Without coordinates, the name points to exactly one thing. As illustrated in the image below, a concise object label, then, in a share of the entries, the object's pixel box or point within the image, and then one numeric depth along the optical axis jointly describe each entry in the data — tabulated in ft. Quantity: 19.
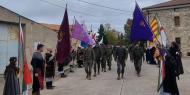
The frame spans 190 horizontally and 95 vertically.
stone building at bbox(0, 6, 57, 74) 37.99
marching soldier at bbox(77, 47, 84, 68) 43.49
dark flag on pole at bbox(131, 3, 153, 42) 22.57
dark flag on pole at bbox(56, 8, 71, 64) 21.66
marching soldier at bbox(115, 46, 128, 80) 30.82
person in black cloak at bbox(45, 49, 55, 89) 24.42
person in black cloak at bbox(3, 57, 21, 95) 17.29
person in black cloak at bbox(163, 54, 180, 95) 17.65
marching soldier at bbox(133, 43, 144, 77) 32.86
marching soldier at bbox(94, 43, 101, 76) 34.80
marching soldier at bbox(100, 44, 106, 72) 36.45
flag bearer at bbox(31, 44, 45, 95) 19.01
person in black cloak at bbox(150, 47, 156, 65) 46.39
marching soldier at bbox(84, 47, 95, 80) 30.84
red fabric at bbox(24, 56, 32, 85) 16.87
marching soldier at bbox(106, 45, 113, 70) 38.14
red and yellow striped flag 19.81
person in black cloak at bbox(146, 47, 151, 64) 48.68
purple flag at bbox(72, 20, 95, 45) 35.99
